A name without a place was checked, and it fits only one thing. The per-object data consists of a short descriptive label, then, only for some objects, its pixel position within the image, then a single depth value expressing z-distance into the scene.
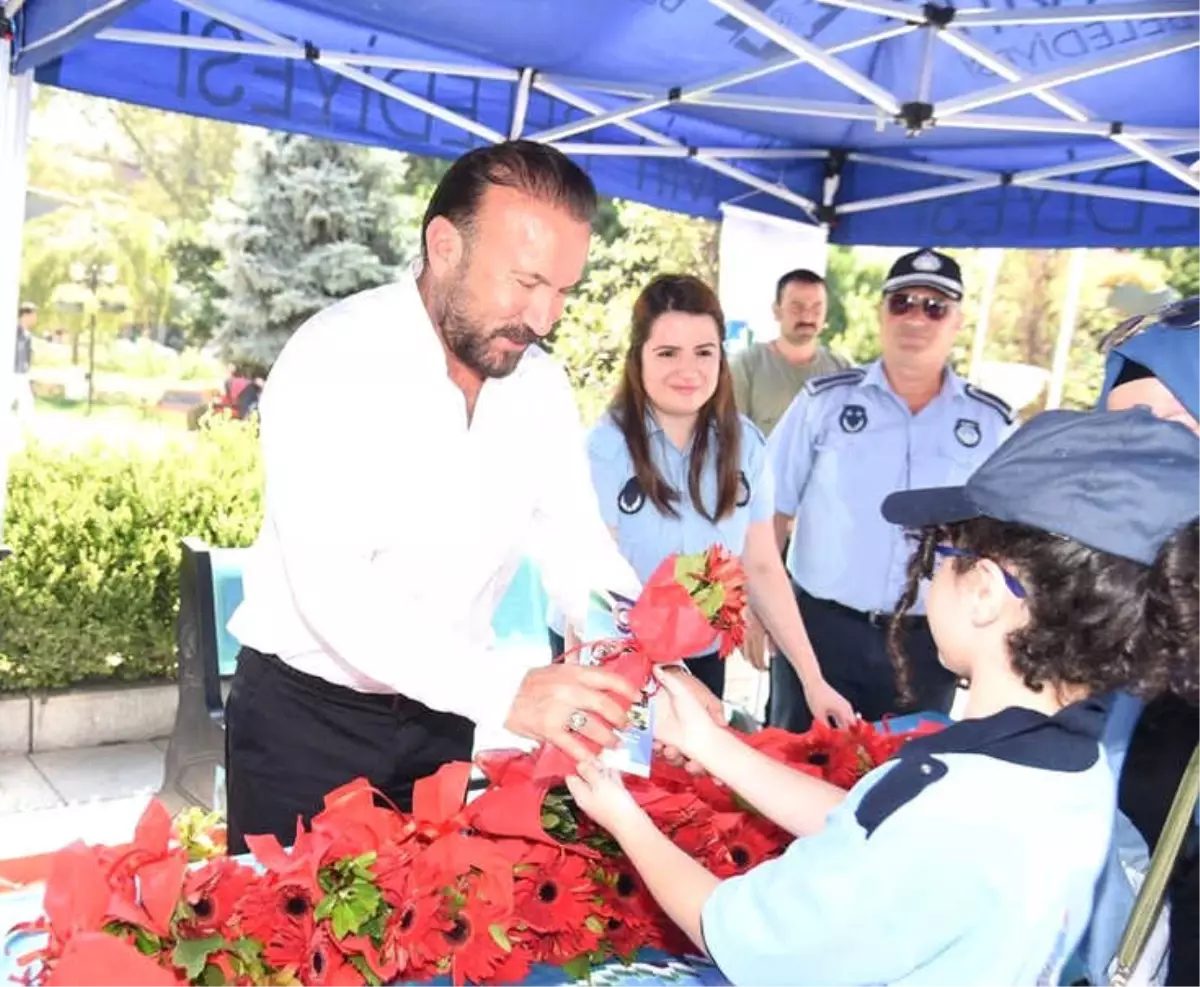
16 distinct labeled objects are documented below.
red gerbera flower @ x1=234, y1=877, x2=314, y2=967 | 1.29
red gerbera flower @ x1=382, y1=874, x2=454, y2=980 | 1.34
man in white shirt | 1.74
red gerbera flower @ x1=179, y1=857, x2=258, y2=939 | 1.25
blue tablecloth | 1.47
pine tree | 14.56
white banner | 5.93
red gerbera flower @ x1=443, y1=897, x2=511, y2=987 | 1.37
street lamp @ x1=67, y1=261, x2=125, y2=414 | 18.56
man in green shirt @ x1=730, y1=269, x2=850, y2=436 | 5.75
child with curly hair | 1.11
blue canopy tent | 3.68
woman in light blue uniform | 3.10
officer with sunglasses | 3.52
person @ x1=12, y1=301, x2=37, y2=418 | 11.02
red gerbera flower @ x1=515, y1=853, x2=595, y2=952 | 1.49
